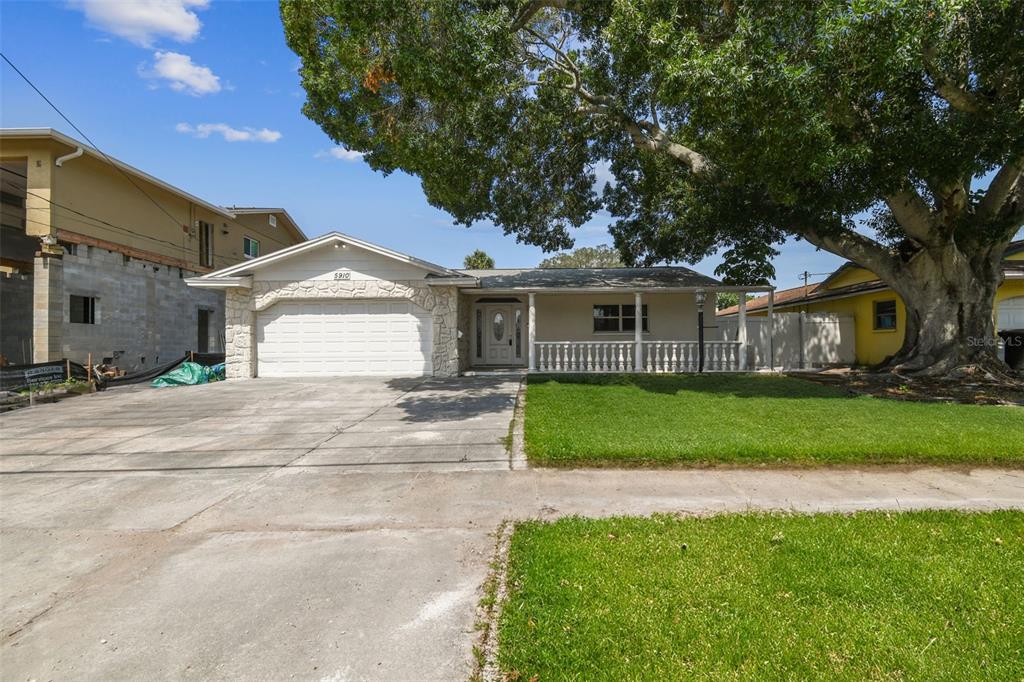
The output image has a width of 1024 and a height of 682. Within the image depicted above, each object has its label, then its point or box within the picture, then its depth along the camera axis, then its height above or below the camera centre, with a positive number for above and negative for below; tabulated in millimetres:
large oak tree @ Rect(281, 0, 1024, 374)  7995 +4746
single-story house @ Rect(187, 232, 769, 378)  14172 +994
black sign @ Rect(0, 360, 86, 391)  10828 -631
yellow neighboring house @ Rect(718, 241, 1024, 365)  14352 +1435
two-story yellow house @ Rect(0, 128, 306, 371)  13703 +2966
